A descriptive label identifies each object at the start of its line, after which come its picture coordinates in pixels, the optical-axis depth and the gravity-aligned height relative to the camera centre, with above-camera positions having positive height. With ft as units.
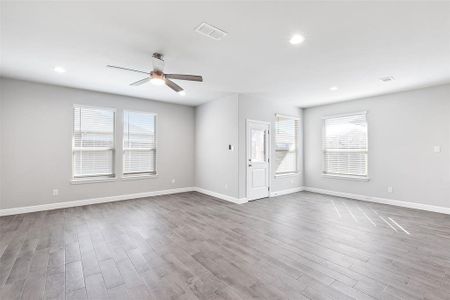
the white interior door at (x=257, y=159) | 18.33 -0.60
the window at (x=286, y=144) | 21.11 +0.85
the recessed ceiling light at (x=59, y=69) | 12.48 +4.98
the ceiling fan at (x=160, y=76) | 10.18 +3.69
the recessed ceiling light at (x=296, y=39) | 8.78 +4.83
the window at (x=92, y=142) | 16.83 +0.86
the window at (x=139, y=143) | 19.17 +0.90
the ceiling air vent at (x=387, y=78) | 13.55 +4.82
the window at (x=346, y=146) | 18.81 +0.64
